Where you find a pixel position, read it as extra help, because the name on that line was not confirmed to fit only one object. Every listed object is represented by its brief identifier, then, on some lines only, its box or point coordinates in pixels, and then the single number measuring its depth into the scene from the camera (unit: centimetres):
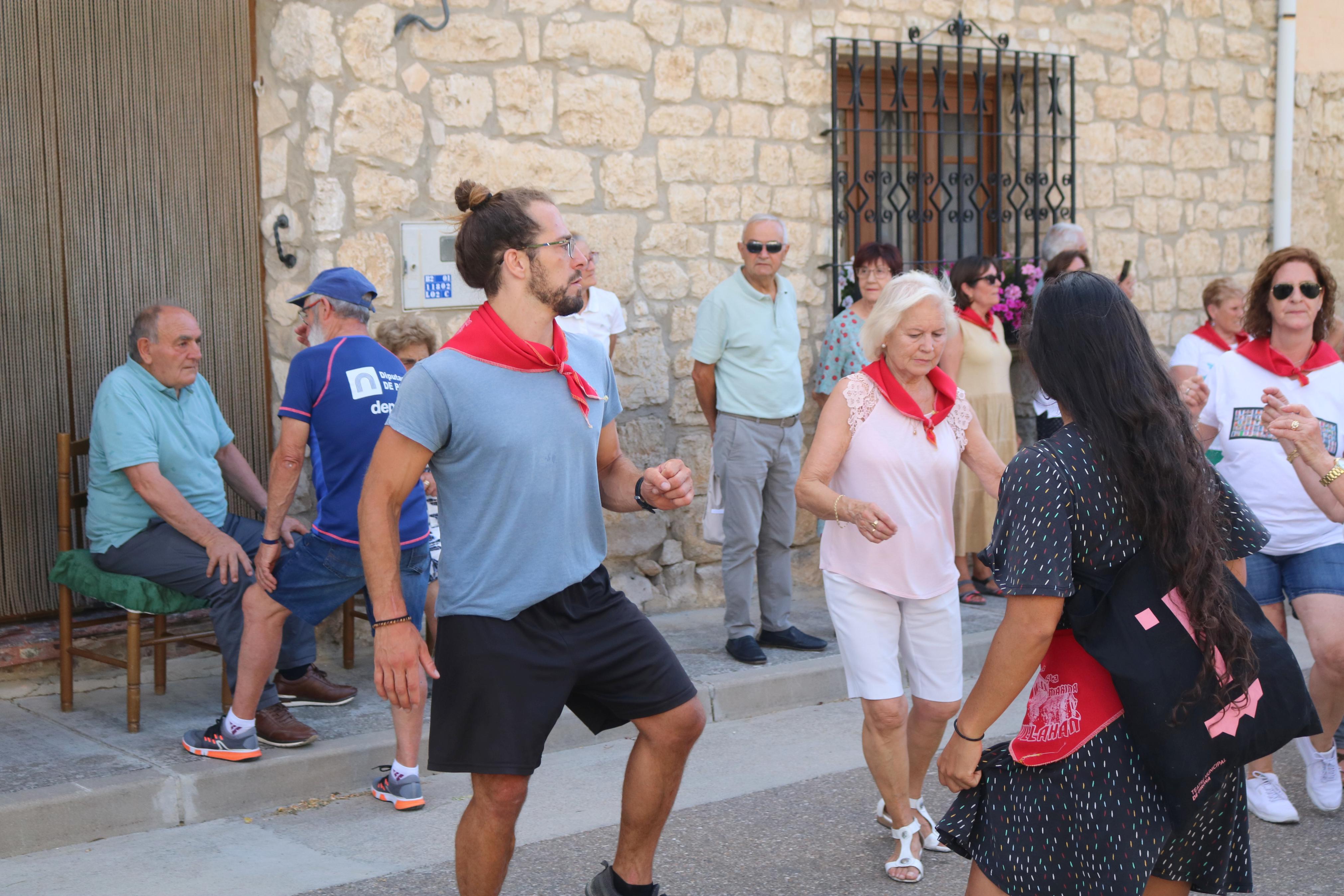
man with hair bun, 311
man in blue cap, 466
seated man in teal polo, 500
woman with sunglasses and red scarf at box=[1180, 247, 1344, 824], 434
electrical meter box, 622
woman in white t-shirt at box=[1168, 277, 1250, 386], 639
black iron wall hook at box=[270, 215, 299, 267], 598
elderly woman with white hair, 397
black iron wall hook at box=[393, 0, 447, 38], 614
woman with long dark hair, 255
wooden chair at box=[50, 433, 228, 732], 504
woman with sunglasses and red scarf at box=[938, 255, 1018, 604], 749
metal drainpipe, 970
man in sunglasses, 644
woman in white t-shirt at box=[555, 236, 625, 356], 632
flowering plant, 809
